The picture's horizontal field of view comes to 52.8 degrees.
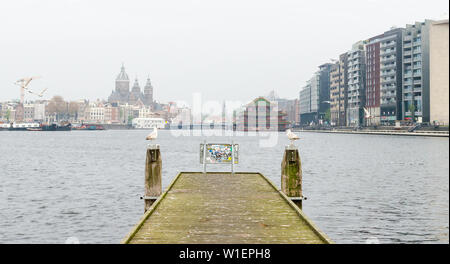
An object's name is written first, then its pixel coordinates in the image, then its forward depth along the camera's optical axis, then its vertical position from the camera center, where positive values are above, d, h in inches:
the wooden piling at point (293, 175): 756.0 -74.5
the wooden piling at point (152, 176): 750.5 -74.6
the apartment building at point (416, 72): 6437.0 +851.2
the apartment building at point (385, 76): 7086.6 +878.0
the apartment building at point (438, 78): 4808.1 +634.4
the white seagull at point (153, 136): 812.6 -8.1
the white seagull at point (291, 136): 789.3 -9.4
